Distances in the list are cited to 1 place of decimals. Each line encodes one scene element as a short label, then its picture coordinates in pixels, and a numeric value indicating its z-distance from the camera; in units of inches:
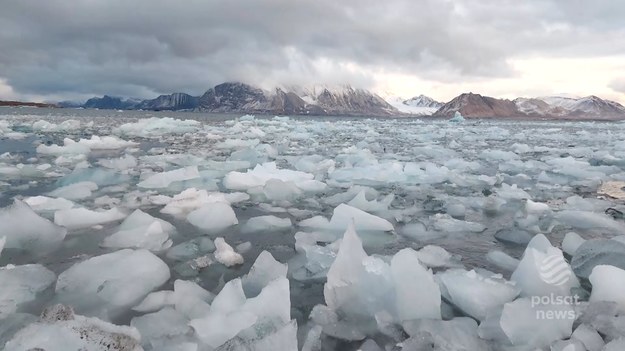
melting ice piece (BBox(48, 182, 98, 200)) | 200.8
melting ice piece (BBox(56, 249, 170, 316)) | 99.9
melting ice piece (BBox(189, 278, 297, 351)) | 75.6
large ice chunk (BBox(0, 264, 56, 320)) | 94.9
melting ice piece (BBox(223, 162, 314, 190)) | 238.1
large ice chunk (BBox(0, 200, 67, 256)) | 131.3
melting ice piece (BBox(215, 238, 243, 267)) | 124.2
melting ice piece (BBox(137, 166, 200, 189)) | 232.1
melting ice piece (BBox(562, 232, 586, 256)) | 132.2
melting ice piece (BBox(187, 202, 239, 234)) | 159.8
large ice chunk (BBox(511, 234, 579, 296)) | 100.1
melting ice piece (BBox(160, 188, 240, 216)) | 180.4
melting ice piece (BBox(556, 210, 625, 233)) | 162.7
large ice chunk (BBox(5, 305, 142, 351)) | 68.3
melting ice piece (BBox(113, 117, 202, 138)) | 753.0
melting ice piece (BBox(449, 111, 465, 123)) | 2315.5
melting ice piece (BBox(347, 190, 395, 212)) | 185.0
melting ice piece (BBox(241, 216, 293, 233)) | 157.9
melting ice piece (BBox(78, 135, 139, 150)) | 462.6
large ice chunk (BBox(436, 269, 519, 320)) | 95.6
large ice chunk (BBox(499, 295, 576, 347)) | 81.8
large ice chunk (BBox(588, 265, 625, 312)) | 92.8
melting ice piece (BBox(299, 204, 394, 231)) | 156.9
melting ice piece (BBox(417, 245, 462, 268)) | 124.4
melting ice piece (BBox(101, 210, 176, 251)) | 135.4
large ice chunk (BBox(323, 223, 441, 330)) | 91.8
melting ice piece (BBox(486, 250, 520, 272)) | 123.0
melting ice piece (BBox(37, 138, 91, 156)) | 396.8
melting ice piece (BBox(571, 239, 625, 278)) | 112.3
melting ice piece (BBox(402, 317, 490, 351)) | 77.7
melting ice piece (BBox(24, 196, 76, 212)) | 173.3
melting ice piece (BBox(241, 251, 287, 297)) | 104.0
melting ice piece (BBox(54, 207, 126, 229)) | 152.6
